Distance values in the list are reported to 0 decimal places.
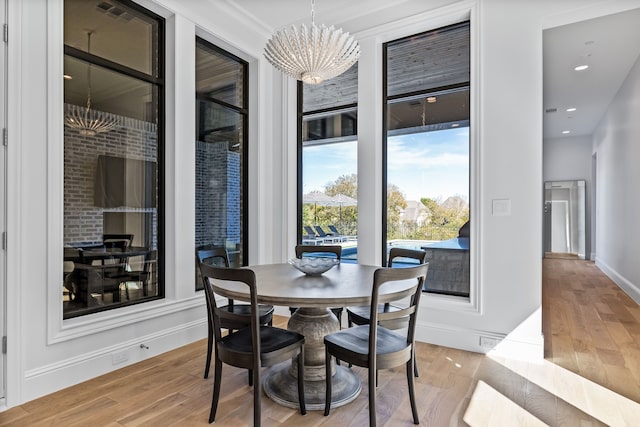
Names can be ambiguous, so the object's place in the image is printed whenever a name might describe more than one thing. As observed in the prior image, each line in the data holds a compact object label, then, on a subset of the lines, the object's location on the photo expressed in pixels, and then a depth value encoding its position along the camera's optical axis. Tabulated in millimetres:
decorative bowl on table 2398
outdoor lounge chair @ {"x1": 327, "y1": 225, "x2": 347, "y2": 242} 4082
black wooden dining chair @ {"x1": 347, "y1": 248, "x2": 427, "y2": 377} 2426
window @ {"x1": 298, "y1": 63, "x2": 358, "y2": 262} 4035
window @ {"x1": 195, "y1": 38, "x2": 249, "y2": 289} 3645
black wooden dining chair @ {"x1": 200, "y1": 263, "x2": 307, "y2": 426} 1857
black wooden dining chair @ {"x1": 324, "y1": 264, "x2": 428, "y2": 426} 1838
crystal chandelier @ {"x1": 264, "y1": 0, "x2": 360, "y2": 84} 2322
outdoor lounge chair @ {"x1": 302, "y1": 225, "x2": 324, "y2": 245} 4238
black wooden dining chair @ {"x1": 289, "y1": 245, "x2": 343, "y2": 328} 3308
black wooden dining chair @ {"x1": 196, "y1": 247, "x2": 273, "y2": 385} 2107
